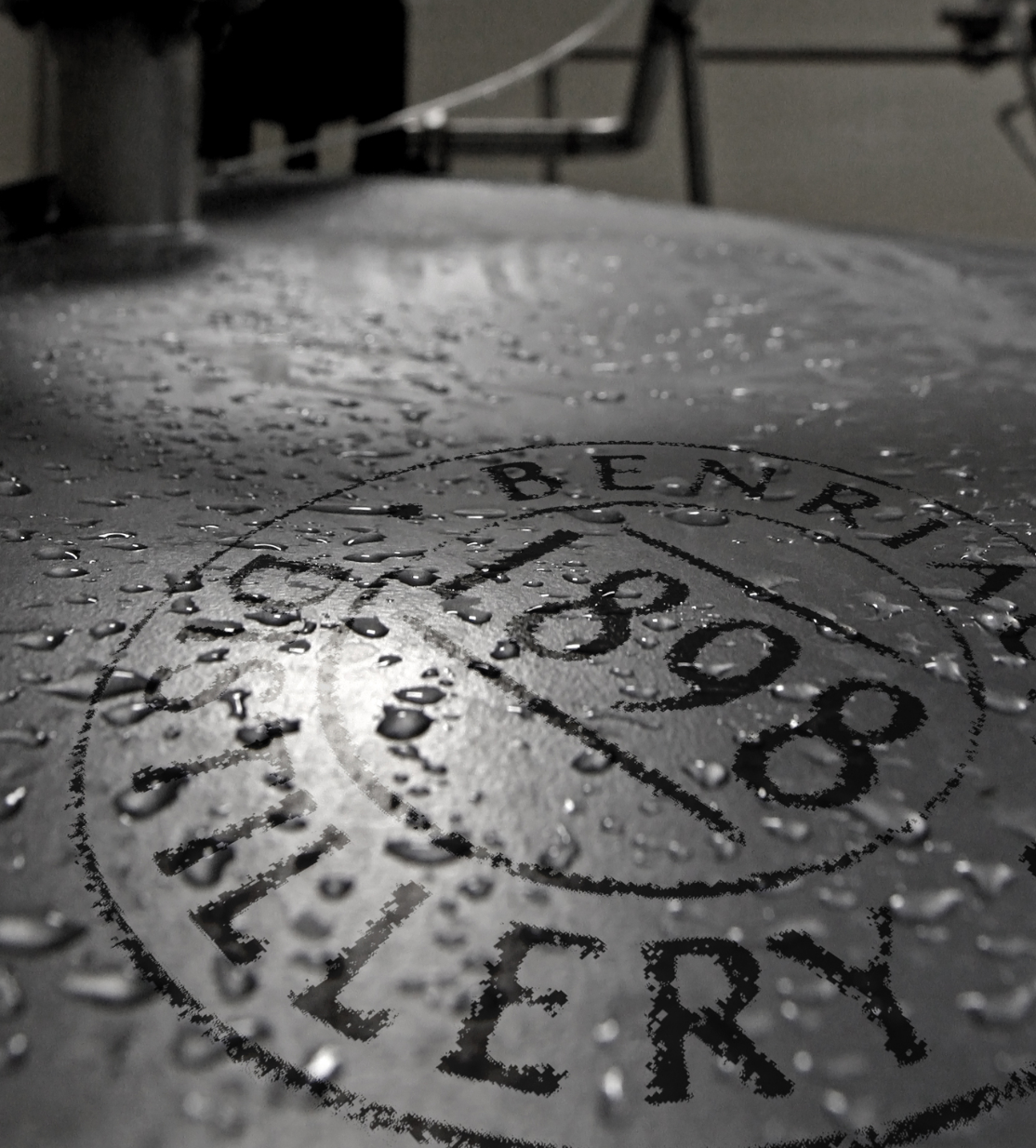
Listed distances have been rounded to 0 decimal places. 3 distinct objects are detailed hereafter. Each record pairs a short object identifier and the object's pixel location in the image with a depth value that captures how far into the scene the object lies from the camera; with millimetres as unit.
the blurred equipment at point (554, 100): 673
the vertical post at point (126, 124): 653
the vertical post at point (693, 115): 1268
